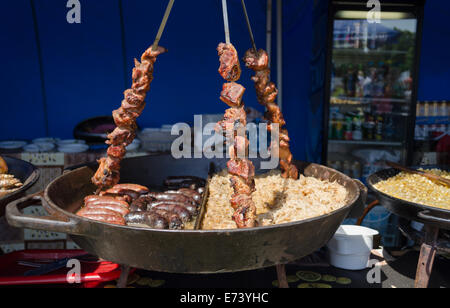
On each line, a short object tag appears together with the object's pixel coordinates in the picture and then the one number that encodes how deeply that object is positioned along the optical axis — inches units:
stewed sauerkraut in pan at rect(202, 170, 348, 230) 82.4
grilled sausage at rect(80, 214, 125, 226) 81.2
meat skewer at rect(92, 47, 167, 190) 95.5
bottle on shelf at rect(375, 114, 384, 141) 211.3
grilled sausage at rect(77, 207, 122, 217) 82.8
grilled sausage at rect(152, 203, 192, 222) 92.6
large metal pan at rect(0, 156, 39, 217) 78.3
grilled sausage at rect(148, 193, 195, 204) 101.9
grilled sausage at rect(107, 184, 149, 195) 106.8
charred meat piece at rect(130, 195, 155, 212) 93.4
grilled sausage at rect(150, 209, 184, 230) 87.4
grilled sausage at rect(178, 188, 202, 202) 108.6
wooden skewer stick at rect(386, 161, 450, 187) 111.6
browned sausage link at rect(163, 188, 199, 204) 105.4
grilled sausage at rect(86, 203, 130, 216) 89.7
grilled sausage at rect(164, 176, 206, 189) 121.9
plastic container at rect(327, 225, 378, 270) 100.6
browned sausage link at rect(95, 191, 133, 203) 100.7
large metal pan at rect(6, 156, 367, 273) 59.4
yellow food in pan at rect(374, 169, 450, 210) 100.9
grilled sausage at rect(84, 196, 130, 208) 92.7
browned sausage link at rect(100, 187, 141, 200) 104.0
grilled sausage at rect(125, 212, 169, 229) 84.7
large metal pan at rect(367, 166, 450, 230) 84.2
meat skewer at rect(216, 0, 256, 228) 76.0
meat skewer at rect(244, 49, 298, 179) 96.2
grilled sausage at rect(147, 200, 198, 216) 97.4
